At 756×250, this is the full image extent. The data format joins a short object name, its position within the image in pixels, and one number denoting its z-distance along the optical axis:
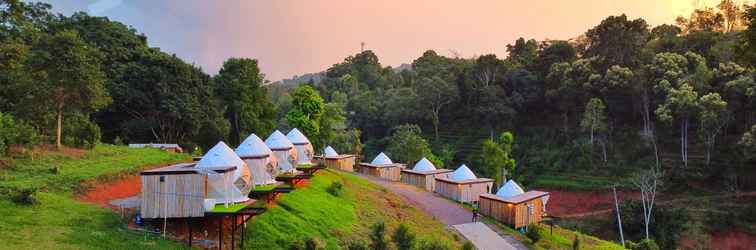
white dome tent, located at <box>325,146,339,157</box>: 46.36
